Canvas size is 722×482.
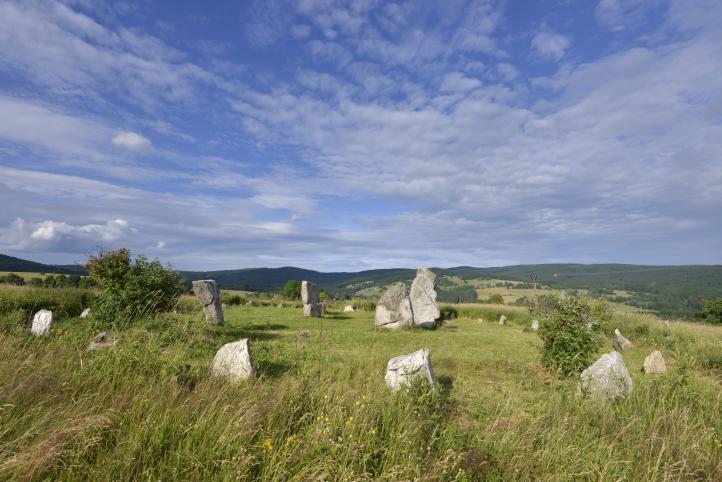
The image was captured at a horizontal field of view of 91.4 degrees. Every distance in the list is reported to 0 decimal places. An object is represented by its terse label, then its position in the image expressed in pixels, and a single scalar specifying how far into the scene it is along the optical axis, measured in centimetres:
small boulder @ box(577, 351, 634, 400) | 615
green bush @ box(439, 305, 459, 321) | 2588
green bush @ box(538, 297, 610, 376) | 959
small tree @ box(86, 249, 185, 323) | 1018
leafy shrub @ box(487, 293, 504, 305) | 3547
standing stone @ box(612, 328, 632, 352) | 1563
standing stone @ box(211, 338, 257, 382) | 681
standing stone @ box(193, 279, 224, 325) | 1722
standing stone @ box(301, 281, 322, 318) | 2288
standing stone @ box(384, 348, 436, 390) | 702
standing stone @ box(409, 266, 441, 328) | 2075
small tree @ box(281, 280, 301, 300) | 3668
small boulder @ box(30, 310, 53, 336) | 1089
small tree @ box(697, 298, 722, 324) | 3439
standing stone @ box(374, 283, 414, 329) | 1961
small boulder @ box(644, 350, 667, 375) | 1080
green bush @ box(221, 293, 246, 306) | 2958
